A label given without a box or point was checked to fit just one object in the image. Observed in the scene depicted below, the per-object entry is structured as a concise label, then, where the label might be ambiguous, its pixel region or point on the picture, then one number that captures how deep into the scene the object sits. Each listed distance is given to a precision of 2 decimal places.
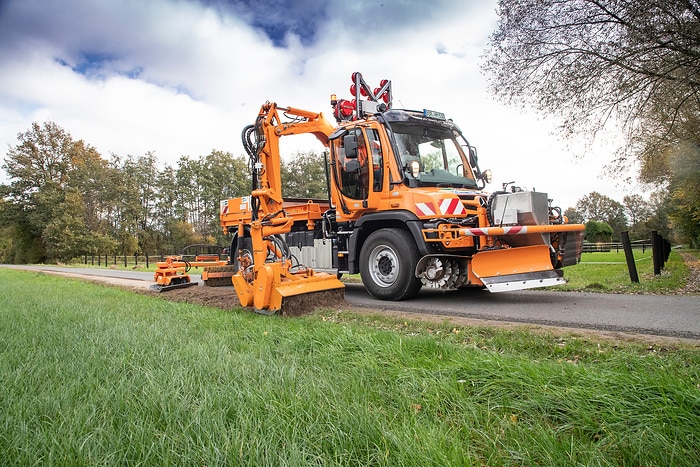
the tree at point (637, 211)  77.76
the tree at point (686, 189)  13.17
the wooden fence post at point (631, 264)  8.73
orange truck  6.69
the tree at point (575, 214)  80.56
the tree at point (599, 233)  54.97
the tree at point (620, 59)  8.27
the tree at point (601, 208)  84.94
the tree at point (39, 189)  42.31
